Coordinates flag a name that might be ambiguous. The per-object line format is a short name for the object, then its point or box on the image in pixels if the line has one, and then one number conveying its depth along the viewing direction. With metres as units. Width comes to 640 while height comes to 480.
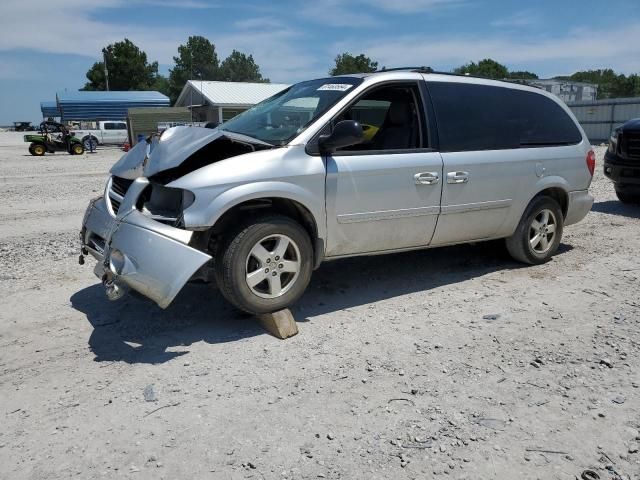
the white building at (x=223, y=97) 39.69
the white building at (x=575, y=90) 44.89
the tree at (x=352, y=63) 80.09
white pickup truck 34.50
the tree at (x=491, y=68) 79.25
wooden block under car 3.99
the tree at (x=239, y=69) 114.12
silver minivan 3.81
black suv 8.48
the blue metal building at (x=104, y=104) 45.94
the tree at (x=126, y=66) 77.69
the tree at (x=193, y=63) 97.16
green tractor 27.25
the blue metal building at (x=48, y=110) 57.99
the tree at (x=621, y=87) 75.44
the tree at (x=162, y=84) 97.70
